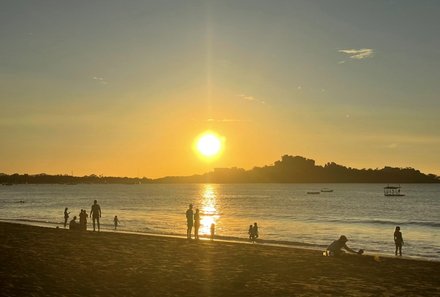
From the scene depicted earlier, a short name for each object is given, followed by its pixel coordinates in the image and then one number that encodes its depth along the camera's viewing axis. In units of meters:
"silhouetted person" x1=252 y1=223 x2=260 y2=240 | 38.42
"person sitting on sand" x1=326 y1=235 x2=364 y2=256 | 22.36
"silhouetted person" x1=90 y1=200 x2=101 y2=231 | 33.59
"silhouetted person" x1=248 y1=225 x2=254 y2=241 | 38.50
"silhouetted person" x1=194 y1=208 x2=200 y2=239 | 29.95
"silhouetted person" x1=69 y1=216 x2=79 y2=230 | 34.09
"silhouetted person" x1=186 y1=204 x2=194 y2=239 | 29.83
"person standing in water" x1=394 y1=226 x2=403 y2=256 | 31.12
